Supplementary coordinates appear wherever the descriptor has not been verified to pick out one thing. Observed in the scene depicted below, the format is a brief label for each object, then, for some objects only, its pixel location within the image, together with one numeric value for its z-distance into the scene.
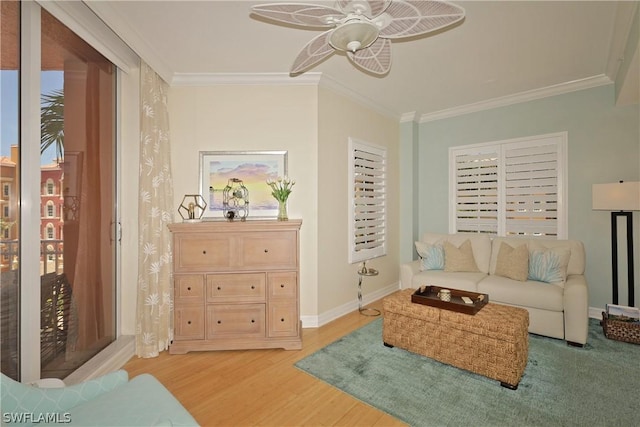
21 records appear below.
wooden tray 2.53
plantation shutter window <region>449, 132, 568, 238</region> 3.92
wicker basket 2.93
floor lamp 3.05
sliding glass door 1.93
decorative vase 3.18
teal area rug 1.99
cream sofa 2.92
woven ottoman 2.28
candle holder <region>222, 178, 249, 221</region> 3.36
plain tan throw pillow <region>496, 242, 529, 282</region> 3.46
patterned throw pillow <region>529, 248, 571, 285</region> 3.32
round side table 3.87
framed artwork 3.38
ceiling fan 1.65
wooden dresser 2.89
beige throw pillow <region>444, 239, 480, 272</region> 3.89
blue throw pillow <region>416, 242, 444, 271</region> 4.04
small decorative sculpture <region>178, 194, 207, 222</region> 3.26
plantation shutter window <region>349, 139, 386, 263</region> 4.04
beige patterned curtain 2.87
